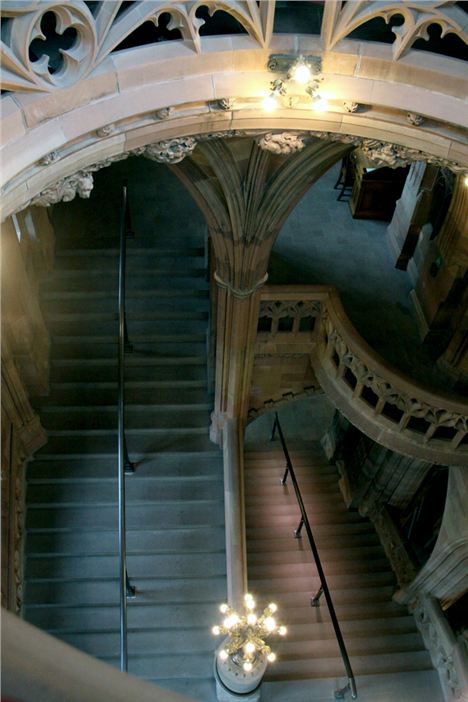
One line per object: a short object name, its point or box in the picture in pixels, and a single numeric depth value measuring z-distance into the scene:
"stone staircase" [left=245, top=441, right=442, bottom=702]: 7.63
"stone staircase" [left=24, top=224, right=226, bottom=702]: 6.66
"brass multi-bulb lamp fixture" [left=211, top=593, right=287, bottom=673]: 5.85
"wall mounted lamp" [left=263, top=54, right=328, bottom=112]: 3.13
